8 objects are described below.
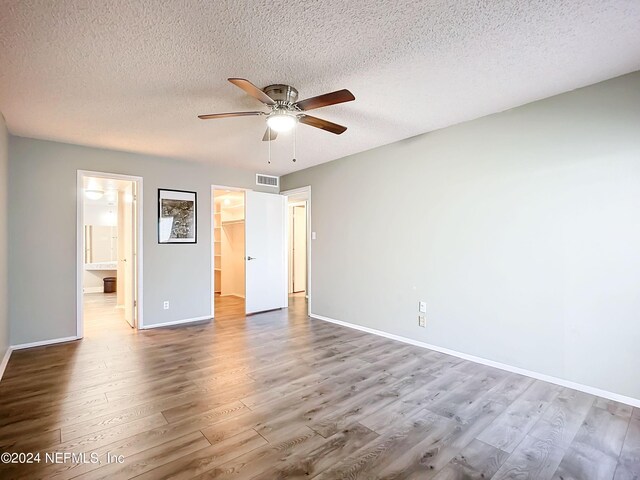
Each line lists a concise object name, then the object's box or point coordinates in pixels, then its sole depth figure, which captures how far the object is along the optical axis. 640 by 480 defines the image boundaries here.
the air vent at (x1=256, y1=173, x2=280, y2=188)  5.62
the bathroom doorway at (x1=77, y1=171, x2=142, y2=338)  4.29
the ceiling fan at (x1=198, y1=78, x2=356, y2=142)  2.23
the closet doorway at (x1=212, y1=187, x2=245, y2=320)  7.07
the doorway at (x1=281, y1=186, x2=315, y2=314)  7.34
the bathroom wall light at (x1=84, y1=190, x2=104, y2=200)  7.15
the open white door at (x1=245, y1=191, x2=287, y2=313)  5.37
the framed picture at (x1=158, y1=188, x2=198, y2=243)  4.60
